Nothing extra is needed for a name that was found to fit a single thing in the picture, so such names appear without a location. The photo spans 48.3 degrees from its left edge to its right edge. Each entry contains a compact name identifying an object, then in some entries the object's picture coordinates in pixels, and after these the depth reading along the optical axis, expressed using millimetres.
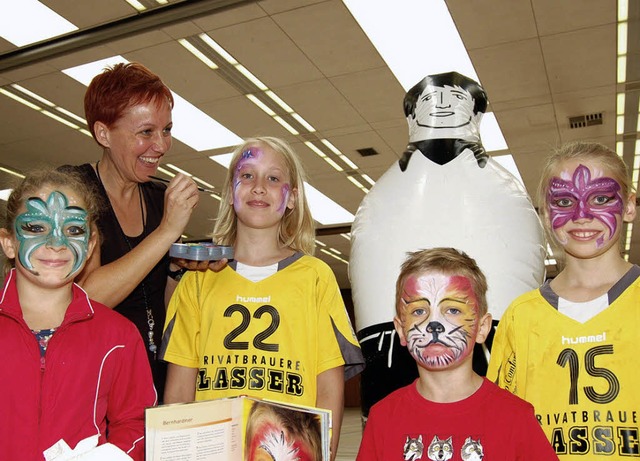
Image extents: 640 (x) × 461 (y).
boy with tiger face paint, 1620
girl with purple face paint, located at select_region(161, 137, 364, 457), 2012
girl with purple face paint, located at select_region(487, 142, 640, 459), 1770
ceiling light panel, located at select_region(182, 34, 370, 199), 5477
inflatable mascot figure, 2305
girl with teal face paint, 1687
